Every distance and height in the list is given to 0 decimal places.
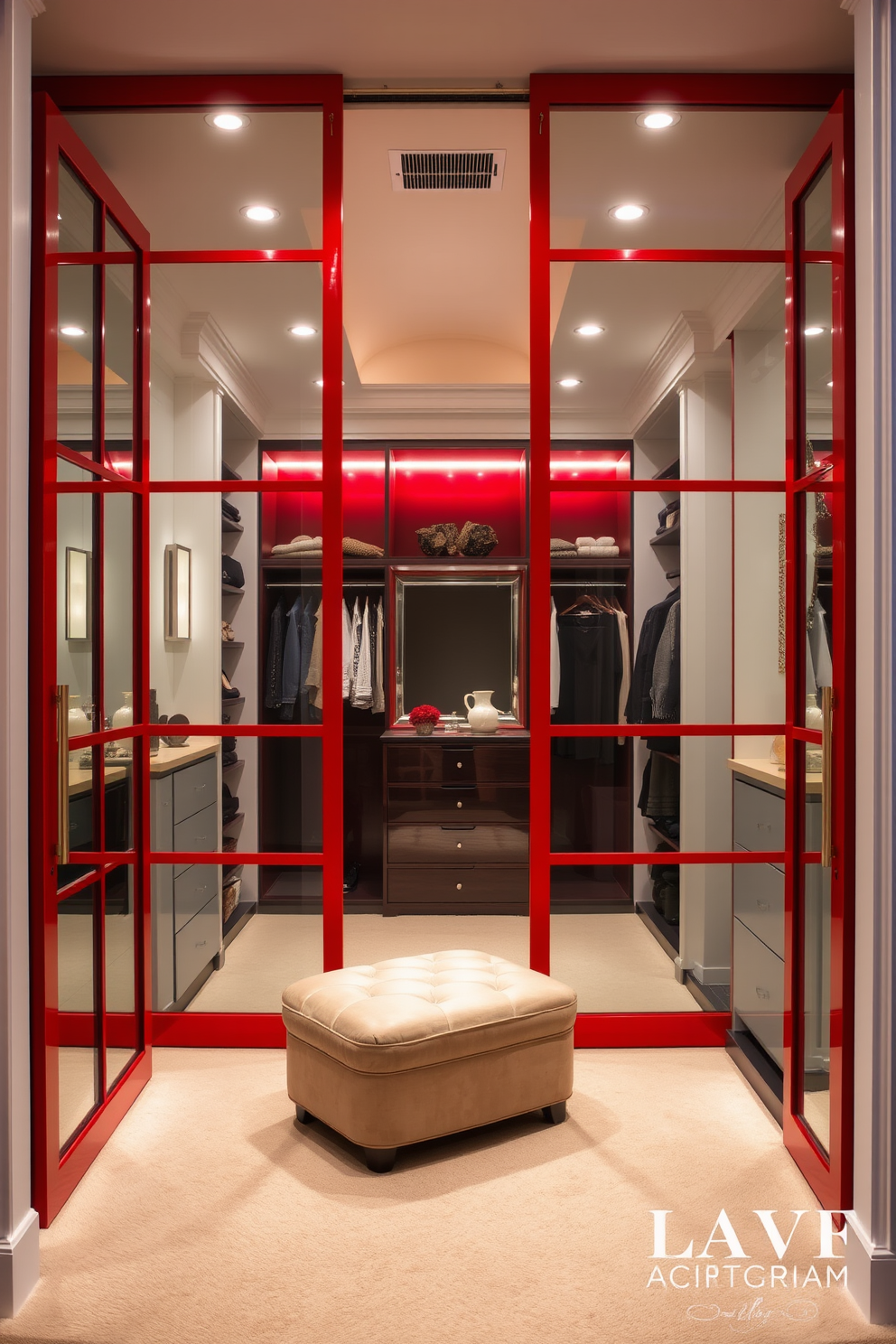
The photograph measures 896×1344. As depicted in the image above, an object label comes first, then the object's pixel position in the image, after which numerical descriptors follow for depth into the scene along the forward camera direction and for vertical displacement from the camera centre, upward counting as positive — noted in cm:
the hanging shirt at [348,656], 500 +9
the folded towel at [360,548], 507 +68
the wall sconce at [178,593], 269 +23
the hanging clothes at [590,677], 273 -2
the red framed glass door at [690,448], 256 +66
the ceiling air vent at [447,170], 295 +167
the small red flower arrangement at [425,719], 481 -25
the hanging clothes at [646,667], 274 +2
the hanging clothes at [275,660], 270 +3
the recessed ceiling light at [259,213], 267 +134
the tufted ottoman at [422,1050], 211 -91
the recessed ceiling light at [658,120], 259 +157
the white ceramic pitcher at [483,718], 478 -25
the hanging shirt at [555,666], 270 +2
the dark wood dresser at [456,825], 455 -77
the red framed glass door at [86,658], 191 +3
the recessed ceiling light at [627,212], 268 +135
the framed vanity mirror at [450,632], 511 +22
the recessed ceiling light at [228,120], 259 +157
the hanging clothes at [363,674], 498 -1
